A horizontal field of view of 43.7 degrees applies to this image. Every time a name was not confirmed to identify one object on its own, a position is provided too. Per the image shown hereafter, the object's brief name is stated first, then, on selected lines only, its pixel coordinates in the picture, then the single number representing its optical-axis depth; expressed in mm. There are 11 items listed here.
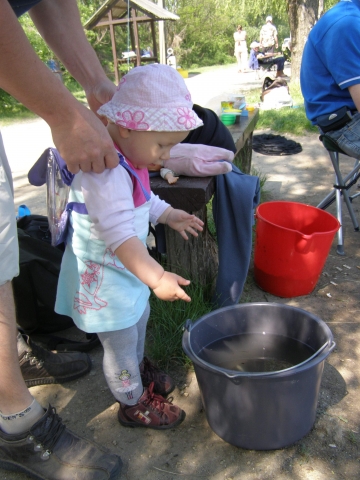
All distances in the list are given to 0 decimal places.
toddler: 1279
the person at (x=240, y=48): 19547
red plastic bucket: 2406
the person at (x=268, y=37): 15023
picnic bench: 2018
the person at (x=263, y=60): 10750
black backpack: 2107
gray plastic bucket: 1441
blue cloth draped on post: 2221
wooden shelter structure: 10617
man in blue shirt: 2688
